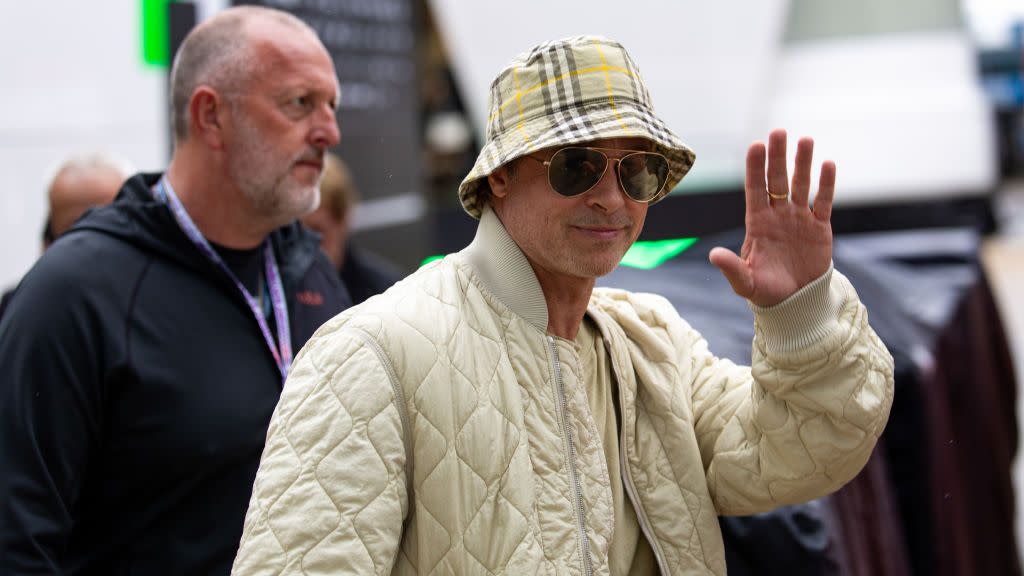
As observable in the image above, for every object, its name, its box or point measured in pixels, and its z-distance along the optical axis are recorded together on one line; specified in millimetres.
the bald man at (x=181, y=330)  2127
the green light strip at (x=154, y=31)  4238
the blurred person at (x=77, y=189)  3320
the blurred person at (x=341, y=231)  4215
